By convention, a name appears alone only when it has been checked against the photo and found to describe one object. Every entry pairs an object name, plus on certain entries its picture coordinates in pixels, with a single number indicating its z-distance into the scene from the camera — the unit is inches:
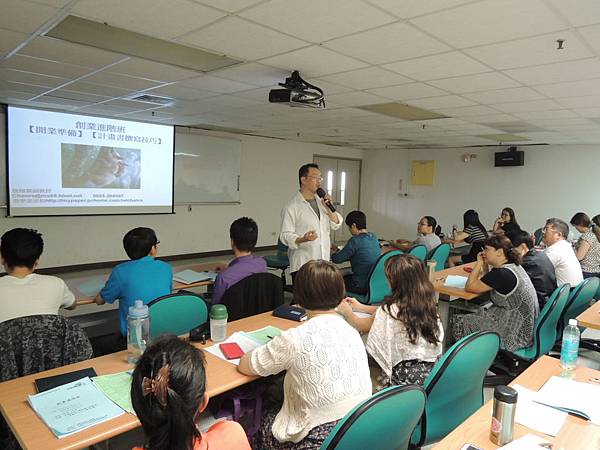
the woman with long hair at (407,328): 77.6
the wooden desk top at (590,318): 109.2
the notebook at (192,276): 135.6
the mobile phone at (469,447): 51.9
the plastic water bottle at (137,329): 73.1
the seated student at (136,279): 101.2
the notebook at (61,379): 61.9
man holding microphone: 141.8
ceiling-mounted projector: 134.9
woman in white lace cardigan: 58.6
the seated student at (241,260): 104.2
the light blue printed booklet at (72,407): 52.7
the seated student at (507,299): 116.4
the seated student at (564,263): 159.9
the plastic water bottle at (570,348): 73.8
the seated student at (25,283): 80.7
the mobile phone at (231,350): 74.3
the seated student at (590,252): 205.8
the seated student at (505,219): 259.3
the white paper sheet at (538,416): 56.7
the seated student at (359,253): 165.0
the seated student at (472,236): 227.9
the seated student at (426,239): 207.0
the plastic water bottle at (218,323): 80.0
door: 410.0
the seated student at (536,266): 139.0
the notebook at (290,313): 95.5
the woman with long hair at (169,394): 37.5
